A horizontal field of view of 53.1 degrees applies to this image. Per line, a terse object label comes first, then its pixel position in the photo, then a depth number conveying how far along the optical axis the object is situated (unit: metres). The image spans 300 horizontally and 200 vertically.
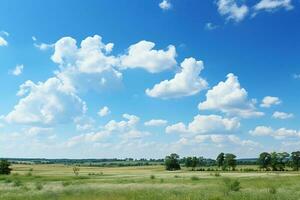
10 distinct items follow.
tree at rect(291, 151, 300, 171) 105.20
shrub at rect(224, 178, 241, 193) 25.19
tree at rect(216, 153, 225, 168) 119.96
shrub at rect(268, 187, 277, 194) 22.44
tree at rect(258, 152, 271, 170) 106.77
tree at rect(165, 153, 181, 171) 112.26
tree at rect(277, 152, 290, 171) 106.44
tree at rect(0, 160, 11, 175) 77.54
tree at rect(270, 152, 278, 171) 106.12
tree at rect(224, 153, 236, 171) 113.38
